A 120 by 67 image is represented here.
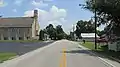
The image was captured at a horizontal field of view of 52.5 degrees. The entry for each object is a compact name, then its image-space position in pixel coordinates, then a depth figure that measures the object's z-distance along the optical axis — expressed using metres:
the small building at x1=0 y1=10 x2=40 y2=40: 58.23
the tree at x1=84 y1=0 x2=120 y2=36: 15.17
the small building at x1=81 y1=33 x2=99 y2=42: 63.03
